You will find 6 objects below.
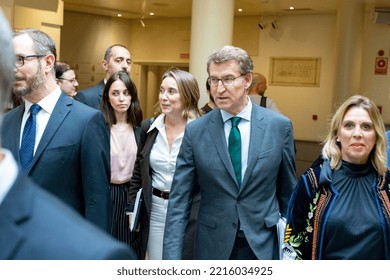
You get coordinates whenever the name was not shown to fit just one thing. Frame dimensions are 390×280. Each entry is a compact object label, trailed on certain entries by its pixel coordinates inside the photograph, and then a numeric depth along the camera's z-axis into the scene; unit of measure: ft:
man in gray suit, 11.04
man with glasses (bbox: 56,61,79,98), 21.40
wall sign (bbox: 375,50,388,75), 48.80
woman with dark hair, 16.55
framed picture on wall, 52.54
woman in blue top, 9.45
